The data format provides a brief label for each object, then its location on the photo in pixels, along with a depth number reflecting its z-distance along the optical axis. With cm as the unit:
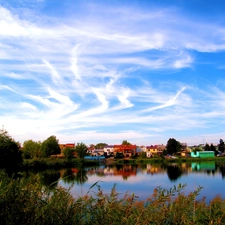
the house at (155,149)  11742
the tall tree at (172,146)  9858
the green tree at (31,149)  7019
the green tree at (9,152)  3652
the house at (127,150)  10850
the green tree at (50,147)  7274
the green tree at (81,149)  8050
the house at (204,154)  9571
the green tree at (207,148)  10806
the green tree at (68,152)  7431
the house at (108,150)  11547
